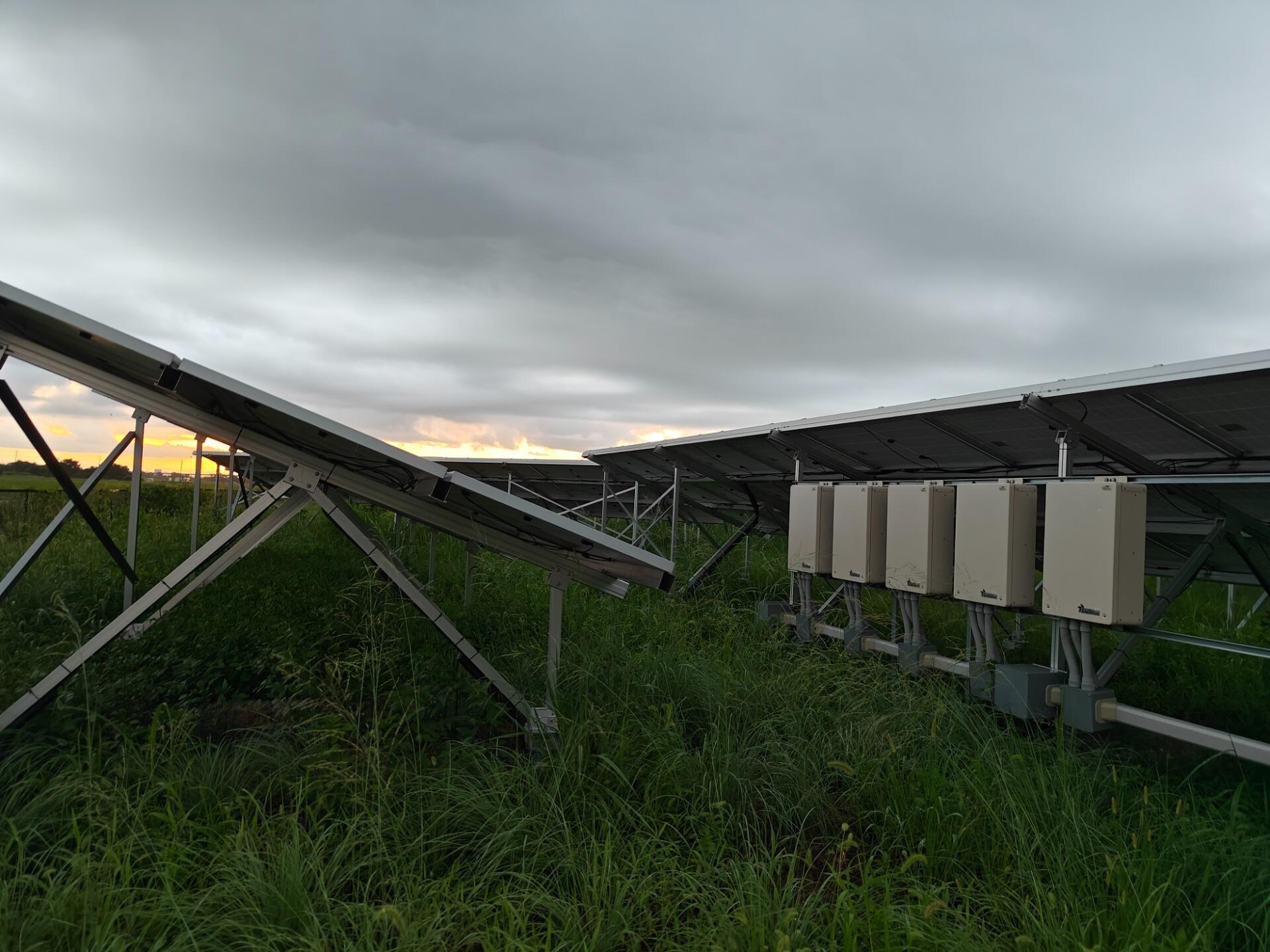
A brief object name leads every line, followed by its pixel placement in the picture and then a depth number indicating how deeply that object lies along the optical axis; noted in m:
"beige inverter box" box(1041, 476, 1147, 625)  3.87
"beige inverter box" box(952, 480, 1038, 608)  4.50
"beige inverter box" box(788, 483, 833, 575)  6.18
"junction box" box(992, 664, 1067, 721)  4.28
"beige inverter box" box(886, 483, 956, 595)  5.10
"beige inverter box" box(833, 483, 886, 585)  5.68
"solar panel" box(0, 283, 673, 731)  3.22
